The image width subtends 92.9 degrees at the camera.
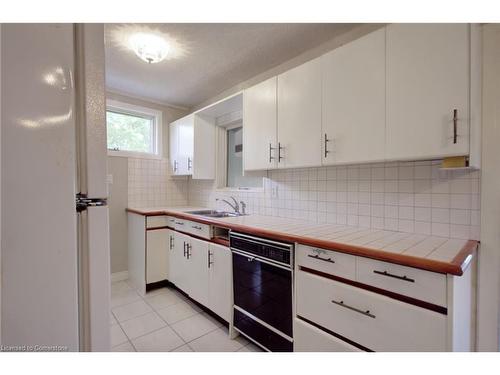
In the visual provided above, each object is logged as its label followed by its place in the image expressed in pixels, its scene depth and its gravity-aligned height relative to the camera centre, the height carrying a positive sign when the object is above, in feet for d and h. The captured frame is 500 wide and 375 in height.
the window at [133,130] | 9.61 +2.30
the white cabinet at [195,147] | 9.29 +1.48
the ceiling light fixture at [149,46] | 5.93 +3.58
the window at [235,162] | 9.23 +0.88
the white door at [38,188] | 1.38 -0.02
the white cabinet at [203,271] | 6.17 -2.60
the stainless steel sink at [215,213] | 8.91 -1.14
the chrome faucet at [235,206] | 8.83 -0.85
